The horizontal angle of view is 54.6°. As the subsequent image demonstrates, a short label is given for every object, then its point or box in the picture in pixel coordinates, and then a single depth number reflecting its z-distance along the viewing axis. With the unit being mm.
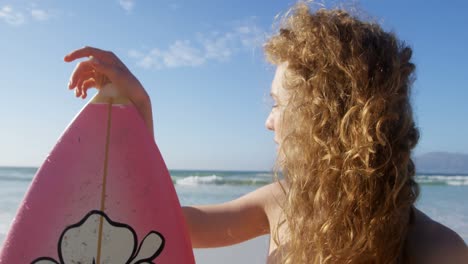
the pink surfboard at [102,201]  1533
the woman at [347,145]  1296
